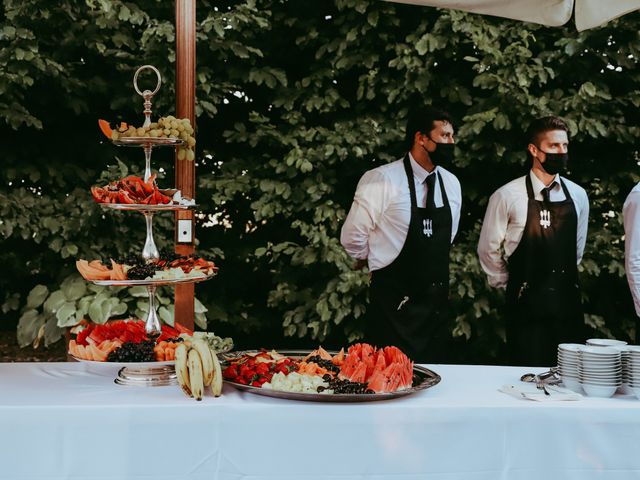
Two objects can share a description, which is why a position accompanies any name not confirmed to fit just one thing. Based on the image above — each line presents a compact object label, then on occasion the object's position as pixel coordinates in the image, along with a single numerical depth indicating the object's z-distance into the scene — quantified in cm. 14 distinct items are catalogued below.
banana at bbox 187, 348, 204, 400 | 400
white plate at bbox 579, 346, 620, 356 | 410
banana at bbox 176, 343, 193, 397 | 402
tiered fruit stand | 421
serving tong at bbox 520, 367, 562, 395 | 425
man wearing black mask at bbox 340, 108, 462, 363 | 571
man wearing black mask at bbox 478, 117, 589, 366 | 570
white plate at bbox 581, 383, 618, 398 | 410
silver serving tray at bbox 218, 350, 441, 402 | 398
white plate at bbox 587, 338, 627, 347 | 418
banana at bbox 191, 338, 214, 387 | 403
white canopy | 475
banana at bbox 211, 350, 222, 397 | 403
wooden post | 512
